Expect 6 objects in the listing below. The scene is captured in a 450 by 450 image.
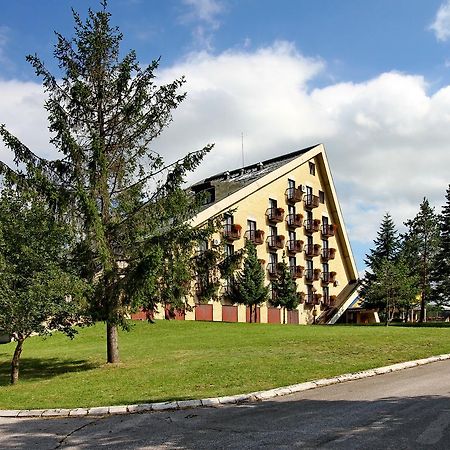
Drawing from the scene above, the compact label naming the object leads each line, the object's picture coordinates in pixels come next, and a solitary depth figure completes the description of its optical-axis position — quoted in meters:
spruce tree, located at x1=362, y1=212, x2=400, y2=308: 67.44
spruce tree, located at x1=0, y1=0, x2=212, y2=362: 16.97
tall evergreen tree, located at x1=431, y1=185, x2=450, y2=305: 54.41
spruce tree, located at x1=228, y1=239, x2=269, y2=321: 45.12
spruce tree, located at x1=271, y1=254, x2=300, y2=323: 50.12
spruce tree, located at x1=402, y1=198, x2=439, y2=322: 58.44
